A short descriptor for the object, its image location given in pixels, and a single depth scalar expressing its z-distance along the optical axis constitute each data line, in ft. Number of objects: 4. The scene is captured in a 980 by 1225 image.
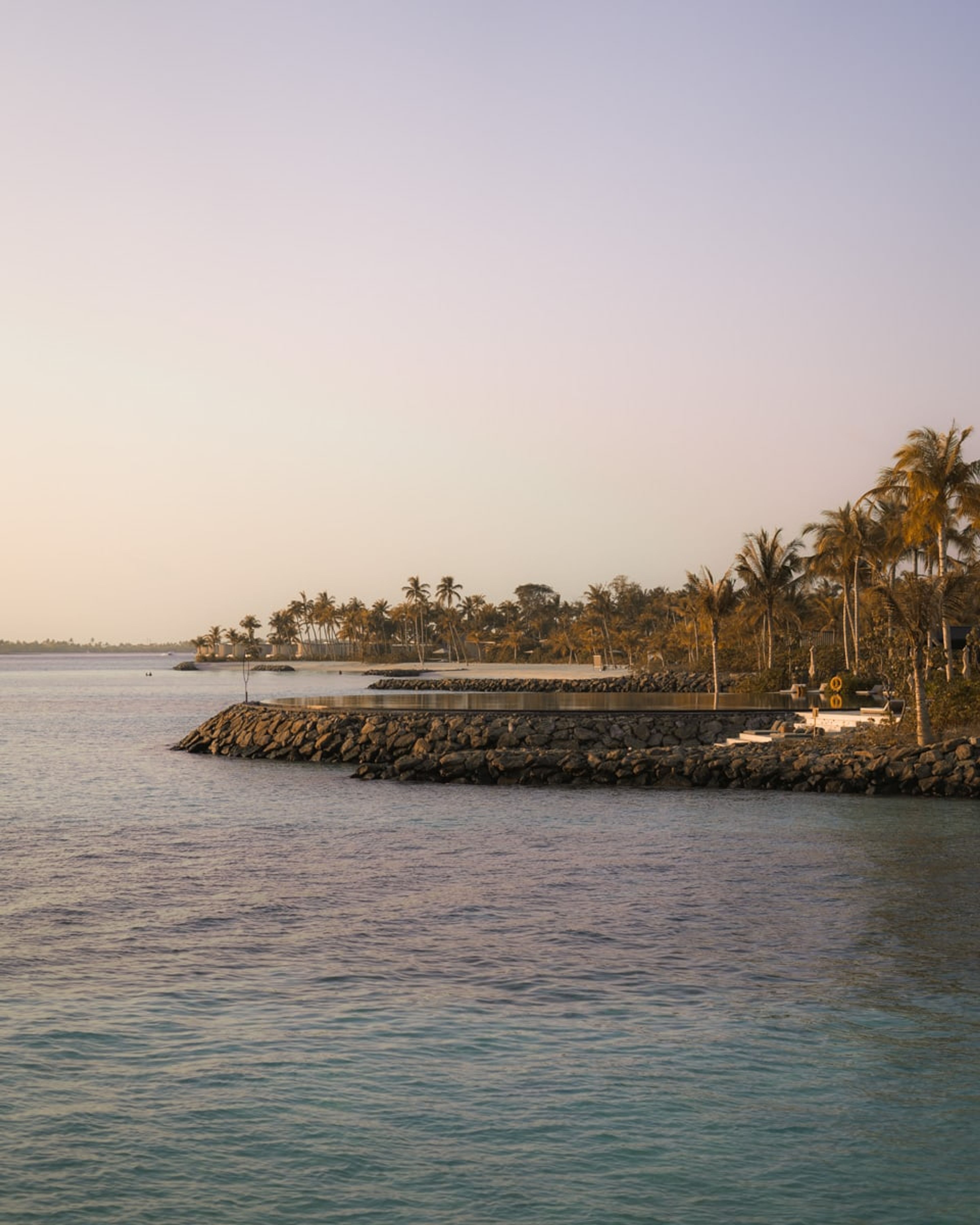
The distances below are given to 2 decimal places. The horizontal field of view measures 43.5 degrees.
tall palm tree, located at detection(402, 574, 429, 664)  641.81
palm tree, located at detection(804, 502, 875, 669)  242.58
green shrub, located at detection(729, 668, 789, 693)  220.84
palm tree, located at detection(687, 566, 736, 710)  226.17
